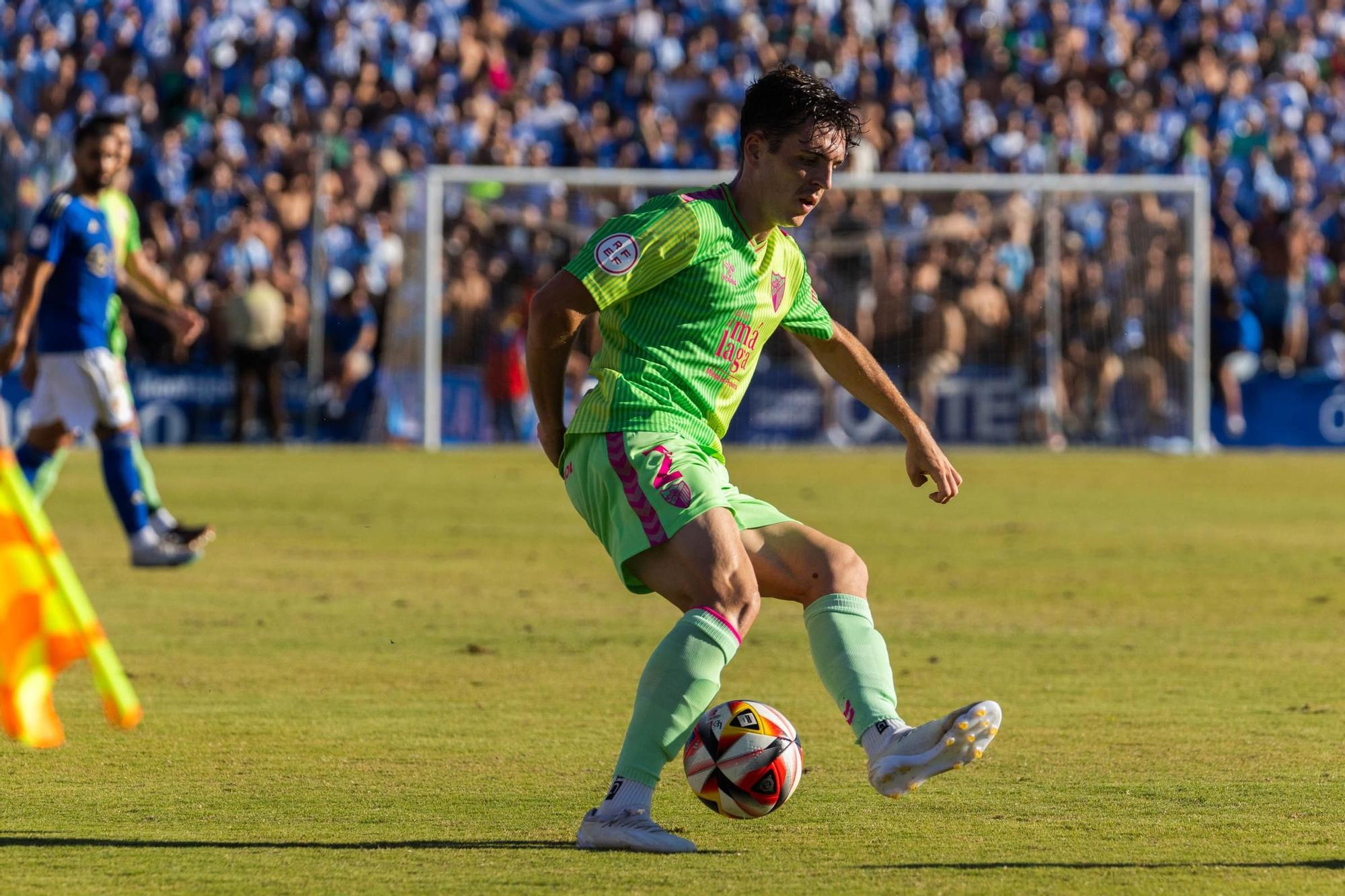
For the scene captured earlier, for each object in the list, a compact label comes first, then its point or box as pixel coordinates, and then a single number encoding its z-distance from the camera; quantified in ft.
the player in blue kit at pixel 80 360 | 70.69
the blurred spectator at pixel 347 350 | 166.61
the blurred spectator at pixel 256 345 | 160.04
